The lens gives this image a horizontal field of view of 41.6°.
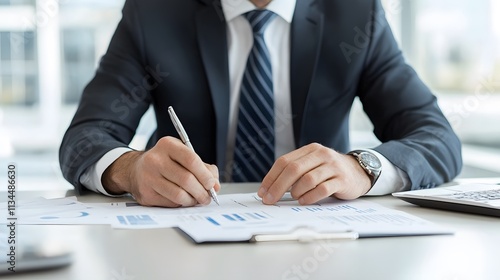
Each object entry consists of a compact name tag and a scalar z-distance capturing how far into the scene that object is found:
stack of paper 0.87
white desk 0.69
